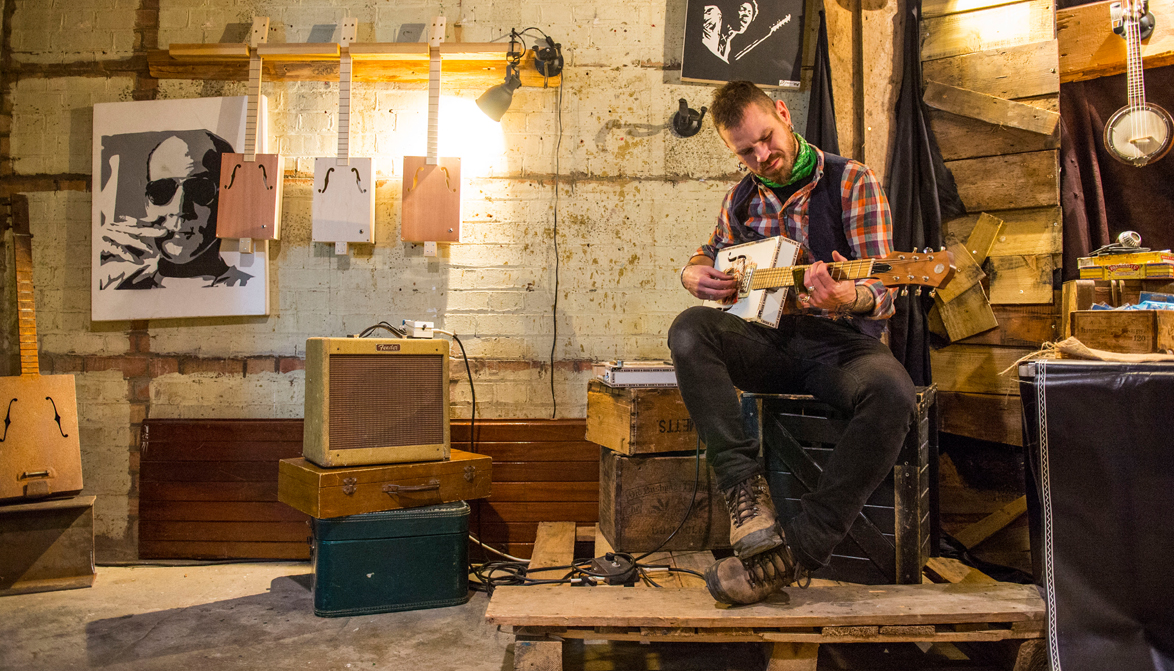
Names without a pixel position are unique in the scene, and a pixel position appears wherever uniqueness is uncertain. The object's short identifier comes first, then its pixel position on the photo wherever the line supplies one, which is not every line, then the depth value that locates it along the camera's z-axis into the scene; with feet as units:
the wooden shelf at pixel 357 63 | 10.25
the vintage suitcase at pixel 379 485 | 8.05
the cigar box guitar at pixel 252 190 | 10.33
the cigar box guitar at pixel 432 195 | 10.32
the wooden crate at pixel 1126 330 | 6.69
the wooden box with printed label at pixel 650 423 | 8.38
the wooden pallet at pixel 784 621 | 5.62
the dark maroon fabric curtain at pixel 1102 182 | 8.94
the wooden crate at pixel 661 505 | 8.37
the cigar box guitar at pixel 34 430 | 9.23
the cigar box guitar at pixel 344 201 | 10.43
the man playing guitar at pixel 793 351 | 5.80
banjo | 8.57
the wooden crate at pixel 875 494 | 6.73
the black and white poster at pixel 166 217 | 10.59
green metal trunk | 8.25
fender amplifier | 8.30
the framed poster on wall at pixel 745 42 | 10.59
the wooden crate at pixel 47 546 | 9.07
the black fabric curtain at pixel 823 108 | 9.95
